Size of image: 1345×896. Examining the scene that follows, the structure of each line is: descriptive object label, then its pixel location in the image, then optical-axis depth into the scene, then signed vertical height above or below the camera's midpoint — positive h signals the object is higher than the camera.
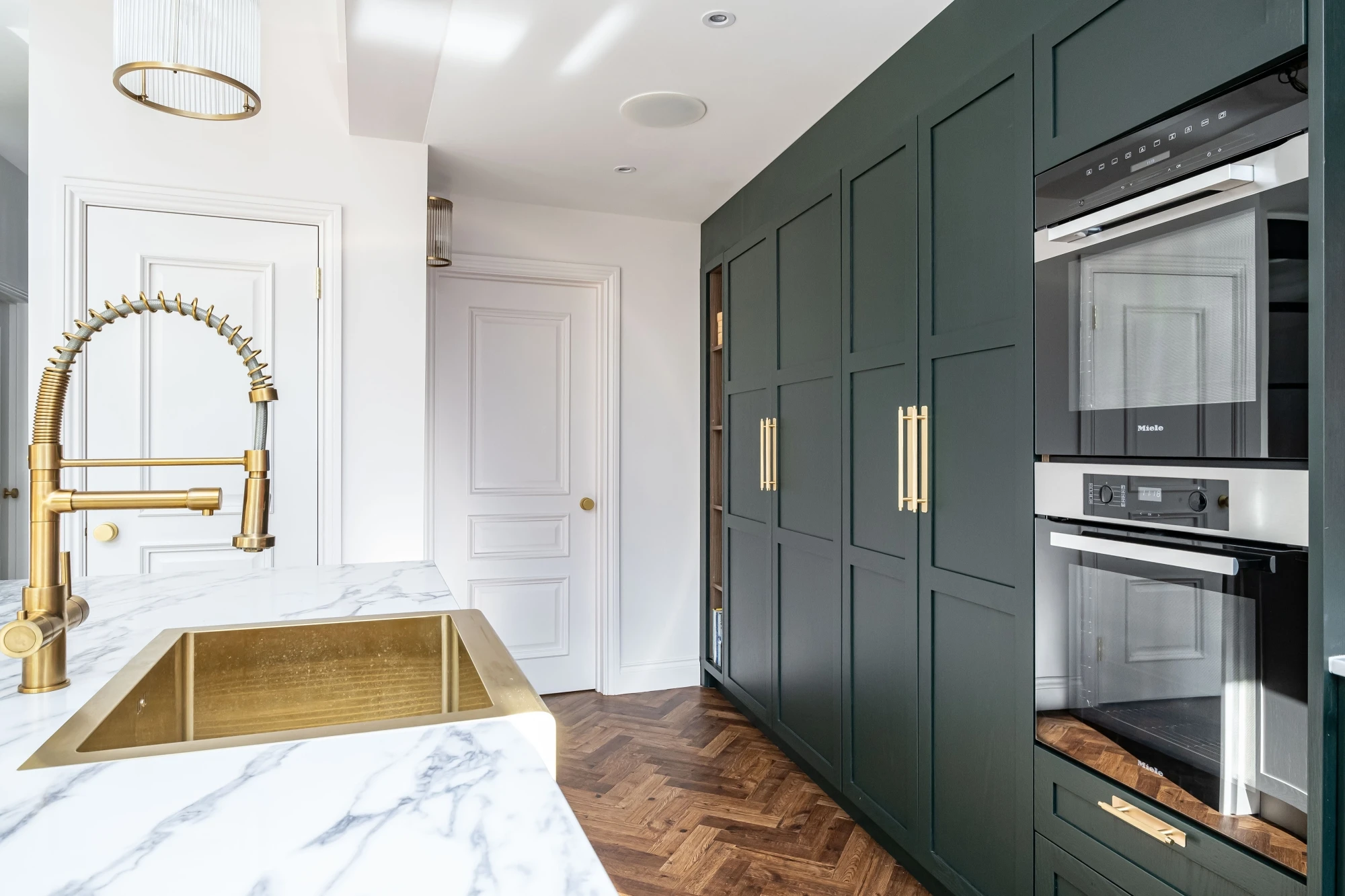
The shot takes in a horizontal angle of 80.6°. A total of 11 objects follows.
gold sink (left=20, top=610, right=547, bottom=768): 1.01 -0.35
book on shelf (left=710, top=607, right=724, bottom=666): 3.77 -0.91
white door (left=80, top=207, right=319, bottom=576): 2.57 +0.24
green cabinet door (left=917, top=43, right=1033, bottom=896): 1.77 -0.09
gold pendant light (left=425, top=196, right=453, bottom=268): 3.26 +0.89
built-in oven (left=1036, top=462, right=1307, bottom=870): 1.23 -0.34
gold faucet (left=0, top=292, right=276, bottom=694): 0.90 -0.09
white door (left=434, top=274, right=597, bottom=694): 3.69 -0.07
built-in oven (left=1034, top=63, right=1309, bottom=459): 1.23 +0.29
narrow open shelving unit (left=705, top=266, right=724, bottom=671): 3.81 -0.11
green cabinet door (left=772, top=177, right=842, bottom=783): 2.65 -0.13
